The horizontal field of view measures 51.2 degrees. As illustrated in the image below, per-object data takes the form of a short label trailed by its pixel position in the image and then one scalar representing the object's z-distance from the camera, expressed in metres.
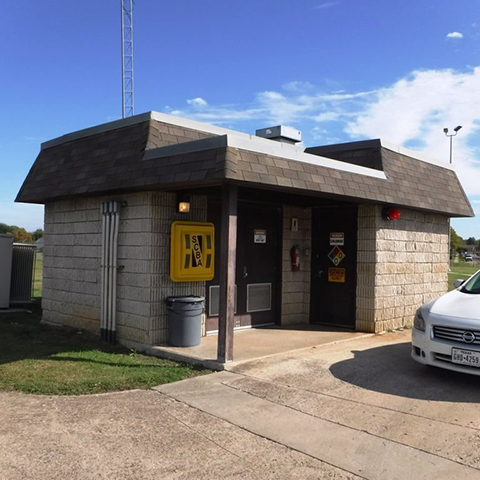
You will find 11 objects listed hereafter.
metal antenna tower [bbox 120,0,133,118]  35.11
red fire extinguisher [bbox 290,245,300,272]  10.28
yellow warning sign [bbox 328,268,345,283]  9.93
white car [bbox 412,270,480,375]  5.77
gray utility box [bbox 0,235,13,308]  12.45
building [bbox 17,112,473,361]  7.16
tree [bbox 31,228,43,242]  92.34
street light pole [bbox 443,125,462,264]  31.38
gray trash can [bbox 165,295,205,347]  7.84
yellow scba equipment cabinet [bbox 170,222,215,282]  8.12
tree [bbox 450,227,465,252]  73.56
